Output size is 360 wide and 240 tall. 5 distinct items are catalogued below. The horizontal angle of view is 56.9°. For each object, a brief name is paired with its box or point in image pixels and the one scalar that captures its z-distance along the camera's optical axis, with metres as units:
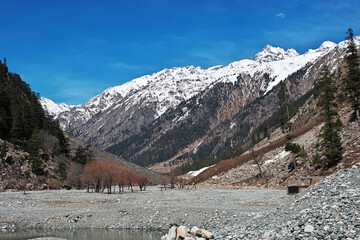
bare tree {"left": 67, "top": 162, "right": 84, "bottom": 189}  100.75
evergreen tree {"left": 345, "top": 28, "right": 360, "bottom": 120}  71.06
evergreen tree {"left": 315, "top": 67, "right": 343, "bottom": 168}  62.41
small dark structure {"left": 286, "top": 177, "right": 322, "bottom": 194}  44.56
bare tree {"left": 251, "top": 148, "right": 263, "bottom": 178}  84.89
